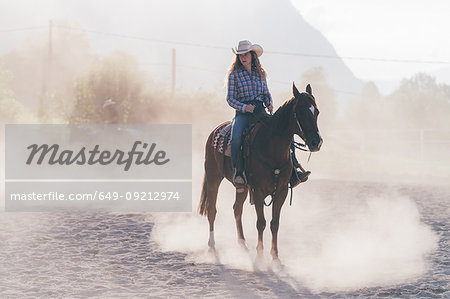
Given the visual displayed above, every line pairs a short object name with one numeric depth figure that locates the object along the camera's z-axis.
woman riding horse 13.91
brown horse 12.13
